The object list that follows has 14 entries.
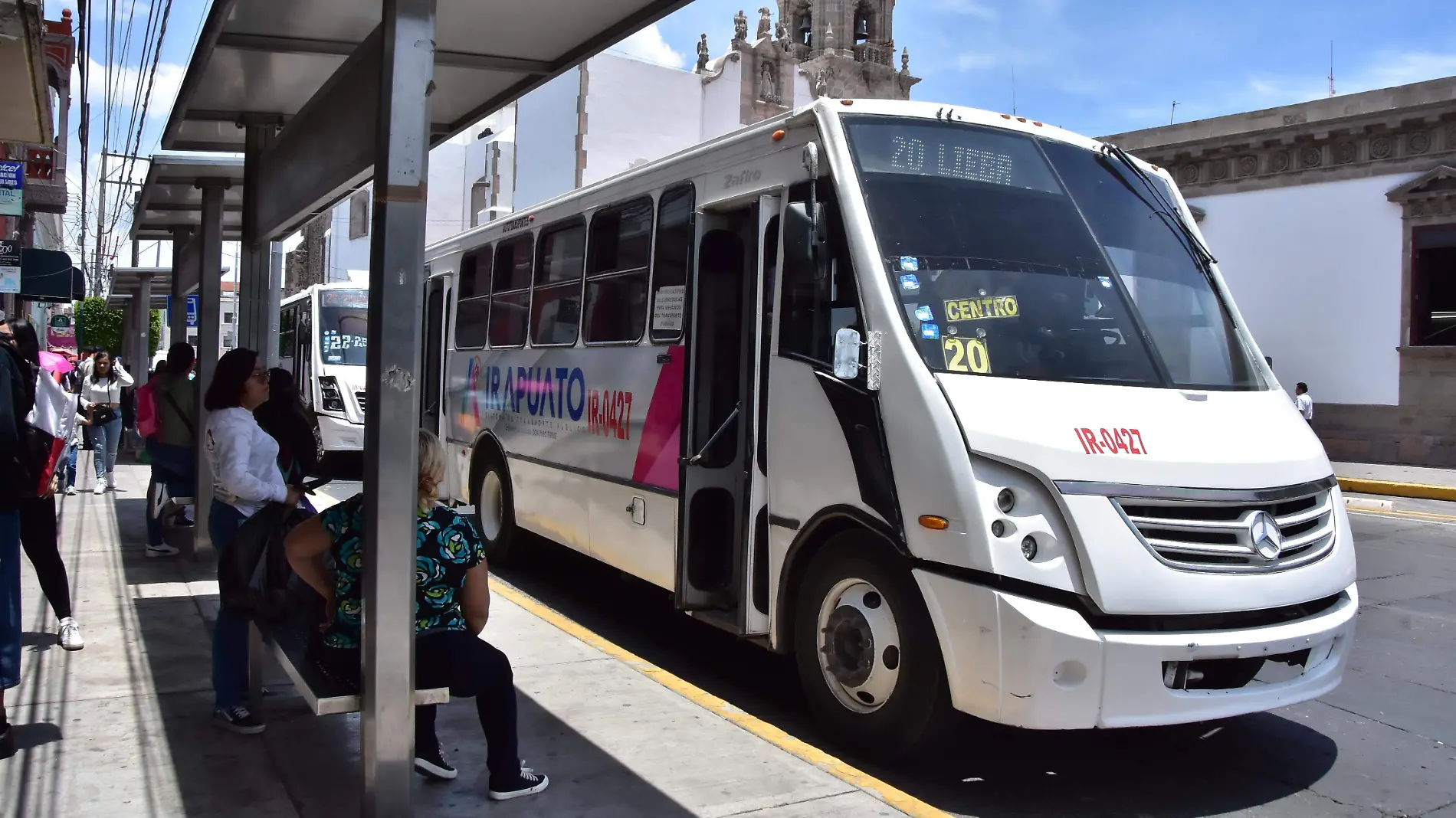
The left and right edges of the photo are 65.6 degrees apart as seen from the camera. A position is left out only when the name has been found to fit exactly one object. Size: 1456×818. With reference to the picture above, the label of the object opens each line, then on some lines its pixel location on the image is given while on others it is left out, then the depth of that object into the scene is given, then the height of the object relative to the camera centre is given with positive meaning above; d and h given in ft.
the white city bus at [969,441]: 13.79 -0.78
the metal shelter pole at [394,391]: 11.93 -0.24
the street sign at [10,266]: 34.22 +2.79
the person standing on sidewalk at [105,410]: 39.52 -1.77
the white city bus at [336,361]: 60.18 +0.29
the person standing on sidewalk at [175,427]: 27.07 -1.57
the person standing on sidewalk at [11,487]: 14.53 -1.70
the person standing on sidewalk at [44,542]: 15.89 -2.82
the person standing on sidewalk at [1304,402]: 71.67 -0.50
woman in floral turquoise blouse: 13.14 -2.72
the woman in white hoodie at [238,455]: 15.76 -1.37
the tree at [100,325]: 131.54 +4.42
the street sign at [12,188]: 32.96 +4.99
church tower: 153.79 +53.27
